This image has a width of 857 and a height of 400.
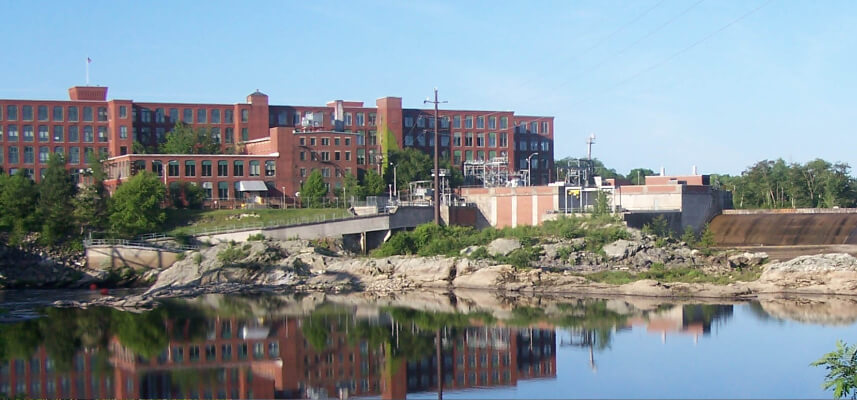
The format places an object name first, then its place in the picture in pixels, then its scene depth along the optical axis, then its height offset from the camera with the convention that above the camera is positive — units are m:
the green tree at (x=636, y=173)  174.20 +3.84
